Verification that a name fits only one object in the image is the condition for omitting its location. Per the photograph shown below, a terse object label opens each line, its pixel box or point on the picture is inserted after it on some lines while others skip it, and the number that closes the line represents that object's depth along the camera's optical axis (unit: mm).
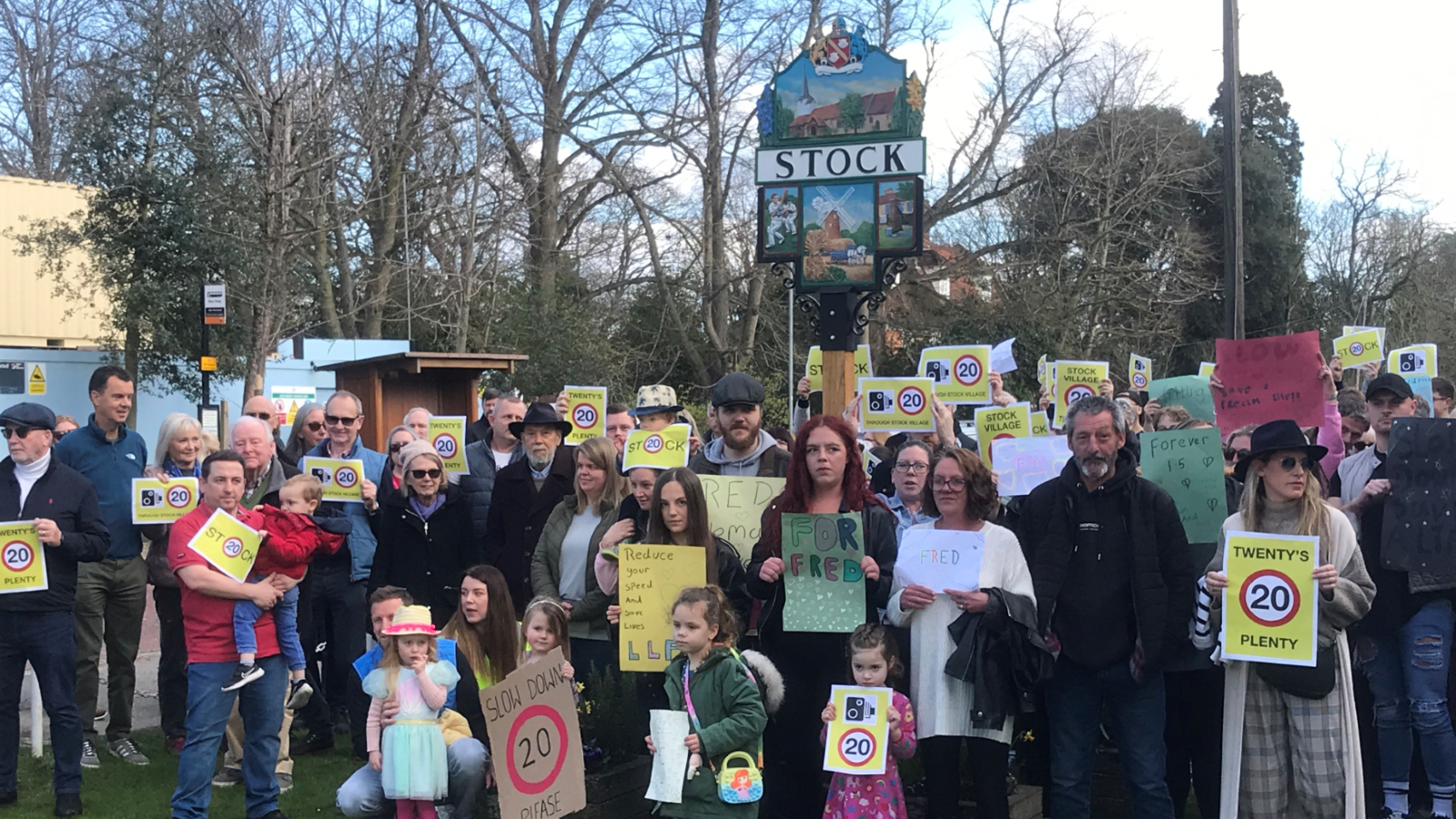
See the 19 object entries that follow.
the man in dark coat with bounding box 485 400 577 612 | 7375
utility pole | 13828
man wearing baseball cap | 6074
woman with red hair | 5523
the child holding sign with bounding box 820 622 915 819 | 5051
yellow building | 28203
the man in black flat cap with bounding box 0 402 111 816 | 6559
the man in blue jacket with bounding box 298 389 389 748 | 7750
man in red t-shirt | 6055
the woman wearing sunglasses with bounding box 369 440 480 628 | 7309
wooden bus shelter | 19031
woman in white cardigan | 5164
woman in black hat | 4852
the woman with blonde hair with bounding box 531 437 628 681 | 6488
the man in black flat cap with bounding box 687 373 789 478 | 6230
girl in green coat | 4965
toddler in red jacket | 6133
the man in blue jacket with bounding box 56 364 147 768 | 7570
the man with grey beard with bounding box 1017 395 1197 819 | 5074
